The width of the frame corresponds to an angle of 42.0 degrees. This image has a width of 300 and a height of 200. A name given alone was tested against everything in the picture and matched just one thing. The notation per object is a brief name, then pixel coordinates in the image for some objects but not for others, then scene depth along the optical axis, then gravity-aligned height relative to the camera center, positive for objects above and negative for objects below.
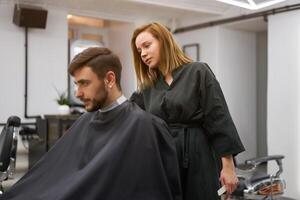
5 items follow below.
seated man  1.38 -0.20
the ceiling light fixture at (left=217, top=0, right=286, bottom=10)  3.60 +0.93
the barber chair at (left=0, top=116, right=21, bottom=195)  2.58 -0.30
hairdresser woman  1.50 -0.06
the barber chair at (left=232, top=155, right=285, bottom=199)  3.10 -0.66
